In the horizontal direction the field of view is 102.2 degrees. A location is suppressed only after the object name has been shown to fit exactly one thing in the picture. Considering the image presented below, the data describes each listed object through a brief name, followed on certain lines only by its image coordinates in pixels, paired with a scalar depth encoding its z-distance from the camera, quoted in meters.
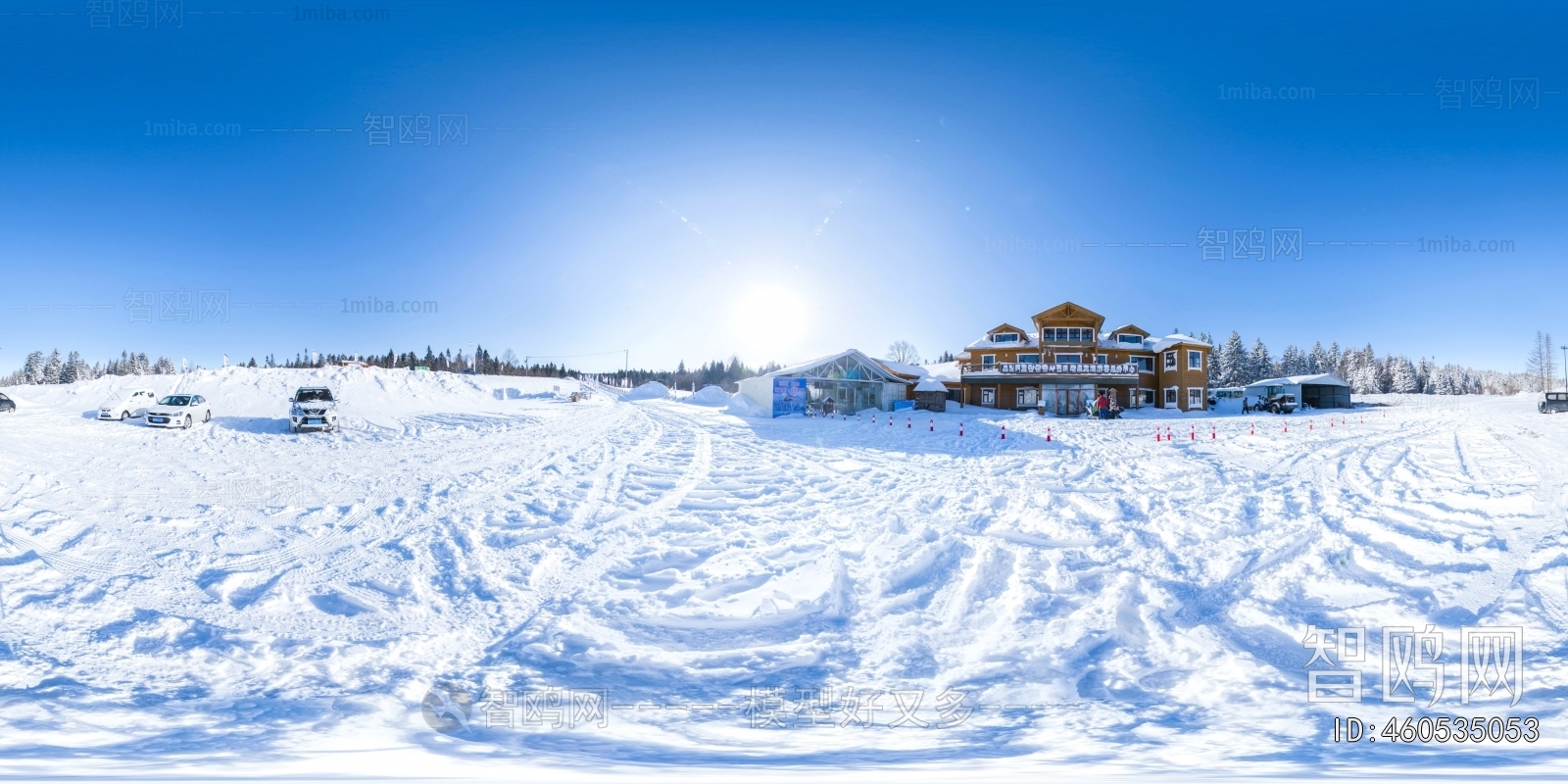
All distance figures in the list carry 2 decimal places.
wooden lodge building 47.06
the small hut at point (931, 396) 46.06
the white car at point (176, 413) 24.45
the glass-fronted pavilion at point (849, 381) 41.03
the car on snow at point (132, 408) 28.36
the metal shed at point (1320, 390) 58.38
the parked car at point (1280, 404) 48.56
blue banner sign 39.88
